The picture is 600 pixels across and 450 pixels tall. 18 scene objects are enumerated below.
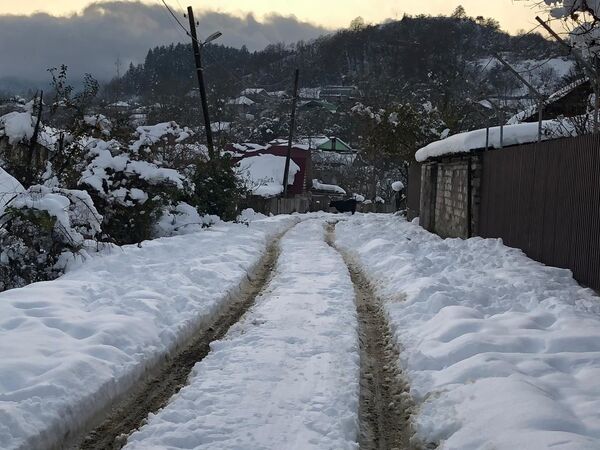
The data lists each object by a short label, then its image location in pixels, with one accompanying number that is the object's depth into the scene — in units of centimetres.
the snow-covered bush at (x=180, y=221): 1681
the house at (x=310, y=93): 12695
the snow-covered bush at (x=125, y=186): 1373
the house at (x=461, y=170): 1266
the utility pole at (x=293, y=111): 3769
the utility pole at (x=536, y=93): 968
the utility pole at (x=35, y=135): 1262
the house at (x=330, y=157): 7075
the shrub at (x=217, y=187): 2052
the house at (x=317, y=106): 9378
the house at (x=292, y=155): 4988
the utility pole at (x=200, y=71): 2206
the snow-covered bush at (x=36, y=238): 902
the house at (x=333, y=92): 11719
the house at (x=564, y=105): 1705
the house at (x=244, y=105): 9238
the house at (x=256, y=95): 10601
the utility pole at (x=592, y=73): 628
